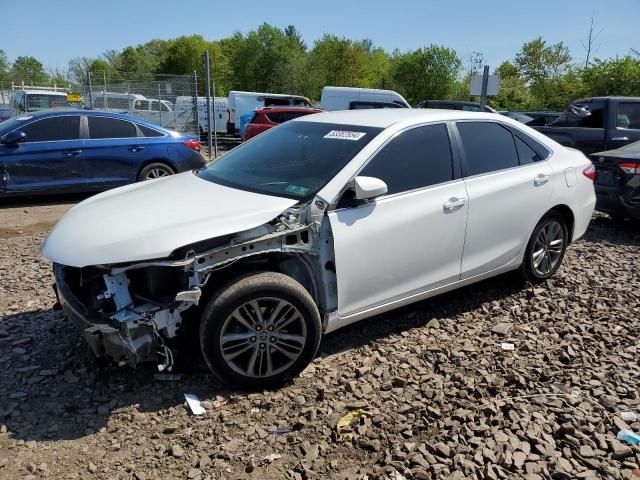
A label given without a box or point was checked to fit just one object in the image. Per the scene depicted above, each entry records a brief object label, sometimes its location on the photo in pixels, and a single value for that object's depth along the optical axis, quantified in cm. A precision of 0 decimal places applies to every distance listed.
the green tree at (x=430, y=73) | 3591
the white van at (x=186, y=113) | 1681
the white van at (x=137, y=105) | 1756
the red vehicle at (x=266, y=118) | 1531
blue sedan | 813
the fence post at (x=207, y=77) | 1233
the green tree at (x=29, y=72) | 5272
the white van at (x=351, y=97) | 2025
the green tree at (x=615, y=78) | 2192
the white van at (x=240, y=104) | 2162
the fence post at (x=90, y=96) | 1725
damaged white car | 295
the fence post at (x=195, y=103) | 1528
